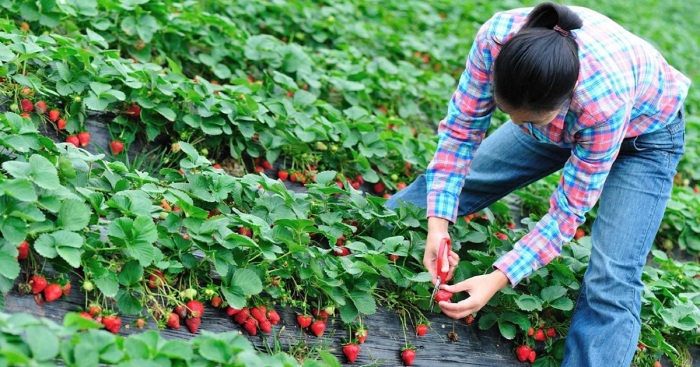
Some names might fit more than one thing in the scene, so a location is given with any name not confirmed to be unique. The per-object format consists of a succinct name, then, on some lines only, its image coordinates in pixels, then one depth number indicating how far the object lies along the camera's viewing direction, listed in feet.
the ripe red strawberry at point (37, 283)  7.23
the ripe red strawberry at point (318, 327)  8.45
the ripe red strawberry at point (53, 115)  9.78
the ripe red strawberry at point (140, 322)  7.48
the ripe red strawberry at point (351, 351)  8.44
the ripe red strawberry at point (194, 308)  7.82
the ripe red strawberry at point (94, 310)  7.31
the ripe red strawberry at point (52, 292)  7.25
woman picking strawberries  7.86
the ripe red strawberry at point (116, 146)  10.04
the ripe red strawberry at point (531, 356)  9.49
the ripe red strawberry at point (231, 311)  8.14
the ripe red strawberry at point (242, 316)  8.15
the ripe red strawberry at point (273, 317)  8.27
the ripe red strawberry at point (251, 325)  8.13
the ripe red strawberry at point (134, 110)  10.51
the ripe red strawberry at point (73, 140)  9.61
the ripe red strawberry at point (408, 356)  8.78
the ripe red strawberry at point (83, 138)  9.77
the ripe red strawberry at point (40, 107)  9.70
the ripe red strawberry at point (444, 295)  8.65
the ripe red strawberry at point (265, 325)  8.16
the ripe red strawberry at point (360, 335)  8.54
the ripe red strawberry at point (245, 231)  8.66
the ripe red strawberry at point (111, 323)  7.25
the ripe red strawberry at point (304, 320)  8.40
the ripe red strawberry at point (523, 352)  9.44
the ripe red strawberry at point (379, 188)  11.71
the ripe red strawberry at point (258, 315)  8.20
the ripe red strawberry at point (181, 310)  7.86
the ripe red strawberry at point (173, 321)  7.70
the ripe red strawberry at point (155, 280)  7.87
